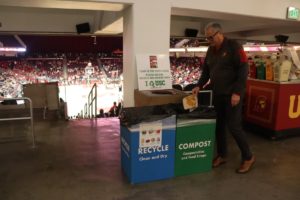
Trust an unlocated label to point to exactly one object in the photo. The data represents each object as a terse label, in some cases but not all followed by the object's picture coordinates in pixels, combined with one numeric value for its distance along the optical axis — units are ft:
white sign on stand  9.23
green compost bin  7.50
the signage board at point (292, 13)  12.09
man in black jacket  7.43
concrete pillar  8.93
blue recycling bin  6.97
